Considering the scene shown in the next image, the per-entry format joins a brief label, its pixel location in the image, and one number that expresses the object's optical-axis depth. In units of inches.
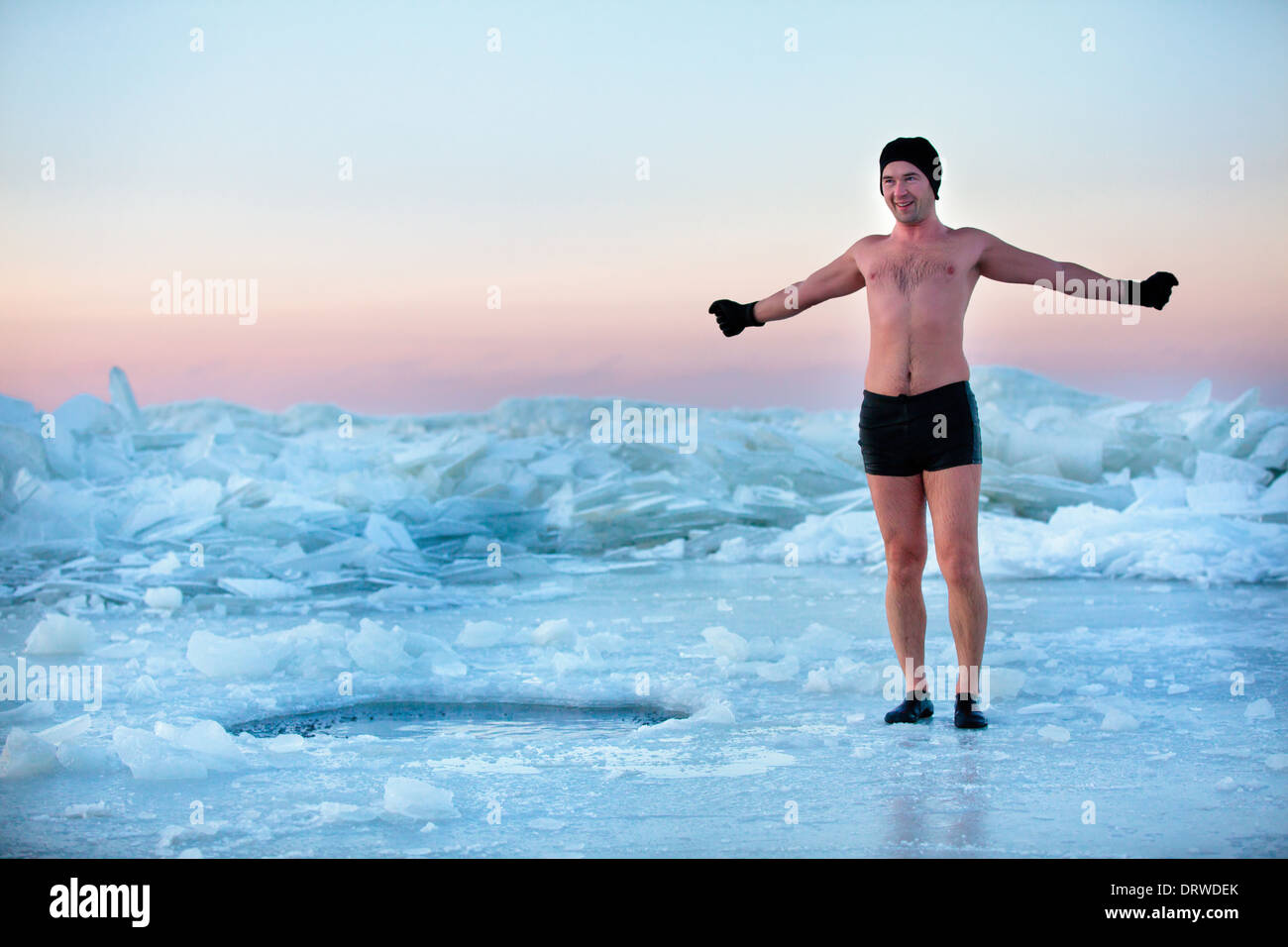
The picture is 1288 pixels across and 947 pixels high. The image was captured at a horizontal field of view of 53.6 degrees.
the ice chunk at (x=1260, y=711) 119.4
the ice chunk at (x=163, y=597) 202.4
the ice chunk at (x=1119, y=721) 116.6
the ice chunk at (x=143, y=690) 135.4
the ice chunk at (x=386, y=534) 243.8
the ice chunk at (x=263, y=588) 208.1
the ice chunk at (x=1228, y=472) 276.1
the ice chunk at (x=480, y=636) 169.3
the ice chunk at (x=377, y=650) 151.2
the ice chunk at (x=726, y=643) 155.2
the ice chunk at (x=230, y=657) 148.3
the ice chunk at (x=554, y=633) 169.3
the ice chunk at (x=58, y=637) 163.5
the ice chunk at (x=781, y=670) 143.7
